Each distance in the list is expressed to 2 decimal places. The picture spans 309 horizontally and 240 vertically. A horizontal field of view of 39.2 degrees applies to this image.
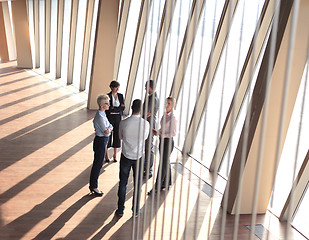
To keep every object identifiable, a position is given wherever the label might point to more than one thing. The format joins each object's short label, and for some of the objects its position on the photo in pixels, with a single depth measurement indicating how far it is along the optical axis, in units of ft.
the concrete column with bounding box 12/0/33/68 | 64.29
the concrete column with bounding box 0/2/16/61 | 73.61
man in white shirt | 17.26
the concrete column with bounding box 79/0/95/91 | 46.06
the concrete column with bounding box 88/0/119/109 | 38.06
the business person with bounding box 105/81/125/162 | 24.46
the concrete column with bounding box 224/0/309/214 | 16.55
